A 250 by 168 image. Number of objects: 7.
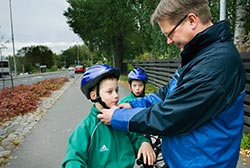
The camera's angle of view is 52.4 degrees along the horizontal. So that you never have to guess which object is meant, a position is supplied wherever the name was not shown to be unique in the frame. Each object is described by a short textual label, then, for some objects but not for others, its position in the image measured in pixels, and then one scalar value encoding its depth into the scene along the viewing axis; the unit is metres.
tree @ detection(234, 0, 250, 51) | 8.01
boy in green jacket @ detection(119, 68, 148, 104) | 4.27
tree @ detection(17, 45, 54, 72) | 77.94
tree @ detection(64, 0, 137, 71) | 17.67
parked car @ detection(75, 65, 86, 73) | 47.38
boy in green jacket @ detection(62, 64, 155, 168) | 1.78
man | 1.21
